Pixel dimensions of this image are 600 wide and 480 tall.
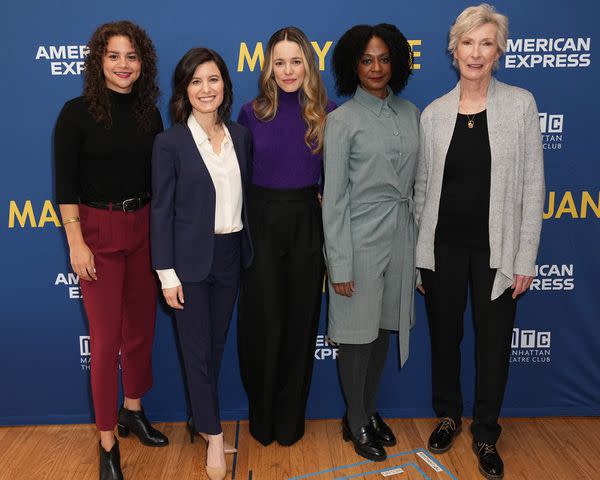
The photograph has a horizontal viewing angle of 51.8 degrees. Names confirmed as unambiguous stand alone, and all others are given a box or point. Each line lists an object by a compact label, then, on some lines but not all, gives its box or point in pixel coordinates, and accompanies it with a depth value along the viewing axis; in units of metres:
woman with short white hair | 2.27
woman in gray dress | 2.26
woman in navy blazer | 2.17
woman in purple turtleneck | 2.31
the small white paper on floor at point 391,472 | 2.48
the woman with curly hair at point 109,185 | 2.17
